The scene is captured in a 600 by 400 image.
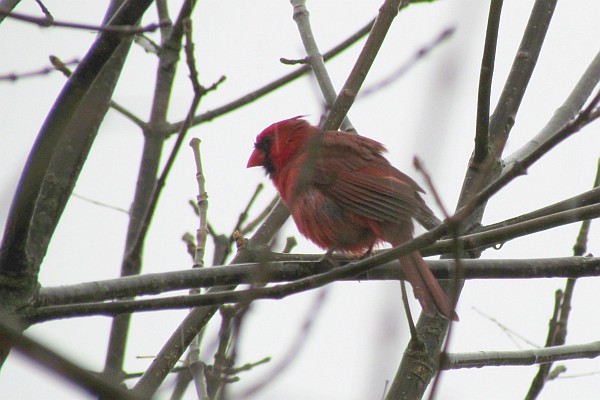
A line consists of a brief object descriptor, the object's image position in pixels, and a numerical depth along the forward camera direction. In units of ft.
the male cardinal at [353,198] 28.78
